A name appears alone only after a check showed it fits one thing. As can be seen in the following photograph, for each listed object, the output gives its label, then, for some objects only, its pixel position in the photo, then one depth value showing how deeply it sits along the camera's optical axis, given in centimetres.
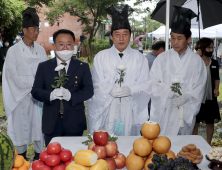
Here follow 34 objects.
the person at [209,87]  394
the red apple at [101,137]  158
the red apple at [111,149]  159
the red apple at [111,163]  156
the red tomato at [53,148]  152
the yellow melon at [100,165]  131
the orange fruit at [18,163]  147
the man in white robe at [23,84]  322
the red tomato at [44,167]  146
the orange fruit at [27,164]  155
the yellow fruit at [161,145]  161
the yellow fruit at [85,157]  131
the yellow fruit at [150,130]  165
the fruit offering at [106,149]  155
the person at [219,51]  1402
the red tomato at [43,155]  153
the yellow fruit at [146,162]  160
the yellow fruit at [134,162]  159
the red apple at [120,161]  165
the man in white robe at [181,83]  293
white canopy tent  1169
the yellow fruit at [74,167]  132
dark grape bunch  130
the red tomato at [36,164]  152
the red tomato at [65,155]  153
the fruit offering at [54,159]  147
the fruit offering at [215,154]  161
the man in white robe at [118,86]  281
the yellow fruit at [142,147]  160
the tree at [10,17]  870
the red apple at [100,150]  152
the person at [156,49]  465
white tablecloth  200
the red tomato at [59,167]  146
